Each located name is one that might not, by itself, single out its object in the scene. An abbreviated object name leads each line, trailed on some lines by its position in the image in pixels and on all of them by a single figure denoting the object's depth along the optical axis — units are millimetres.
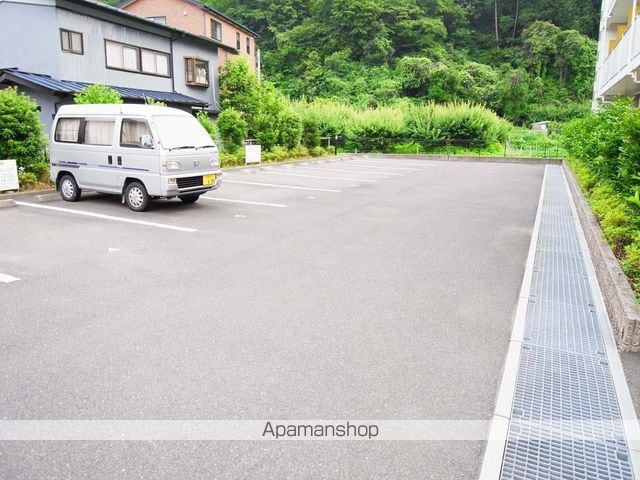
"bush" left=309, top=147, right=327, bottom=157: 24119
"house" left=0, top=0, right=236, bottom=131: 18609
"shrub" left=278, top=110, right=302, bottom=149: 21875
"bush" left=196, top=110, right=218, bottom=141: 16797
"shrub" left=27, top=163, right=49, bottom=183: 11406
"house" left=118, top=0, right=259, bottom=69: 31375
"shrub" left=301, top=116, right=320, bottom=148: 24062
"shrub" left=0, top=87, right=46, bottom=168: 10594
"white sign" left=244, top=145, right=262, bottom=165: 18344
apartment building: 12797
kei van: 9141
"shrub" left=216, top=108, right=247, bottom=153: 18359
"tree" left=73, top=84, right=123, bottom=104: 12781
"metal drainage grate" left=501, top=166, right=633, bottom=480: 2621
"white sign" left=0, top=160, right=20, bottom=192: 10281
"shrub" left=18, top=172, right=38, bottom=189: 11031
